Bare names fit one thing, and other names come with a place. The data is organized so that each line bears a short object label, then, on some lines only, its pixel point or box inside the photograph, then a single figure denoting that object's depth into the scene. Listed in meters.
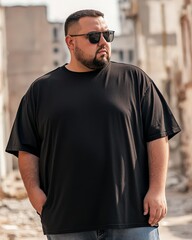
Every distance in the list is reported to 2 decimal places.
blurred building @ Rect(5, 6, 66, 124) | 36.25
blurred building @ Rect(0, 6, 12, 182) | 25.23
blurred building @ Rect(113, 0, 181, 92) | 28.44
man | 3.24
